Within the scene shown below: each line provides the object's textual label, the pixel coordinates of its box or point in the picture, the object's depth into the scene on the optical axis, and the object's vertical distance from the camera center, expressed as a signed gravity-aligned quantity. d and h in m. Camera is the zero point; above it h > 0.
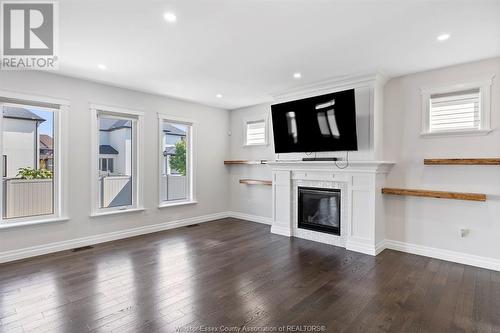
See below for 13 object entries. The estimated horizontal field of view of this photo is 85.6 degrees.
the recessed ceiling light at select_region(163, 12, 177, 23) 2.53 +1.43
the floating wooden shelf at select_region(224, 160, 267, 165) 5.93 +0.10
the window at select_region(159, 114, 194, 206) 5.65 +0.13
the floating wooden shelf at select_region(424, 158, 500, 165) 3.32 +0.06
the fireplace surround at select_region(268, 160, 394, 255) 4.10 -0.51
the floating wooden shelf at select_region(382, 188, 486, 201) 3.45 -0.39
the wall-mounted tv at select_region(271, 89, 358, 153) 4.12 +0.71
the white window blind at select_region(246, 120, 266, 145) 6.24 +0.80
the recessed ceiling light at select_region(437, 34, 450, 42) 2.89 +1.40
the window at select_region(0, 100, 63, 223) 3.89 +0.07
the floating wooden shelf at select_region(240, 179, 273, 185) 5.92 -0.35
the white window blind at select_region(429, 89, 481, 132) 3.62 +0.76
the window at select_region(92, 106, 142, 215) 4.66 +0.12
